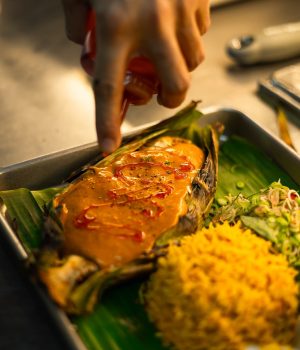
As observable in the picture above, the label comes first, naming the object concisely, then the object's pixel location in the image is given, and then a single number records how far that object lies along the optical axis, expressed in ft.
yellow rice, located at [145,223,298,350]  1.60
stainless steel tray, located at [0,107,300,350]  2.15
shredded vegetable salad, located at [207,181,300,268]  1.87
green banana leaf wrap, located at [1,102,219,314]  1.69
